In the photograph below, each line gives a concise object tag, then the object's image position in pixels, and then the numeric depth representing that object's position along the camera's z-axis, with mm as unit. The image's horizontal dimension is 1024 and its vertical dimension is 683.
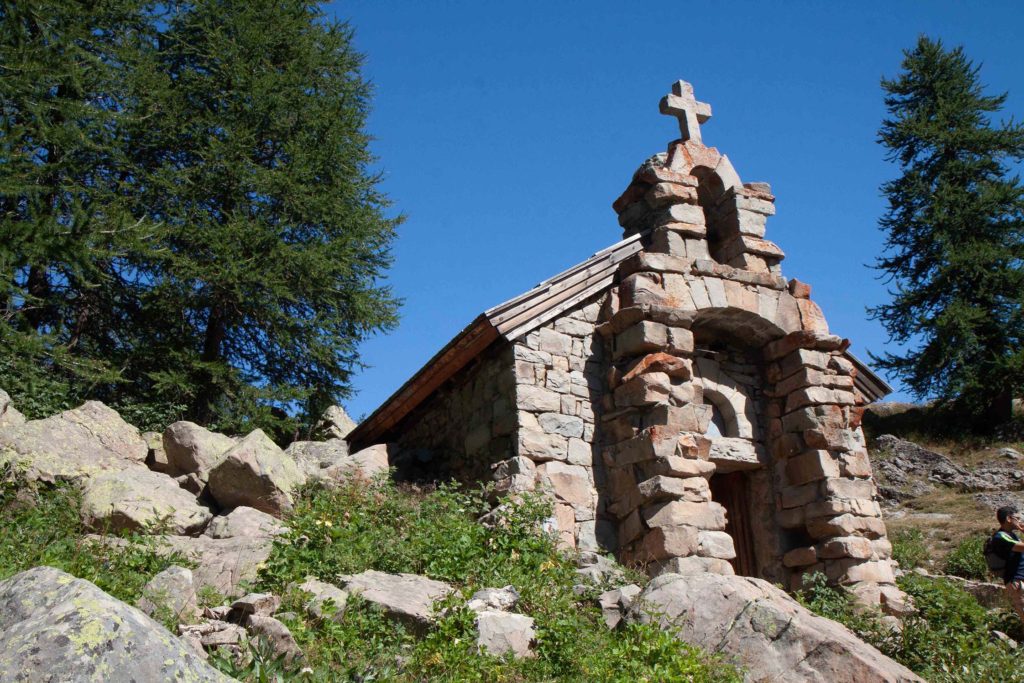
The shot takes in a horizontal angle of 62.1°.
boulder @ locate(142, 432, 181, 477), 9930
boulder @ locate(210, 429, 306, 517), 8703
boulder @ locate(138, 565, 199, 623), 5793
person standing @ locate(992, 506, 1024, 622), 8023
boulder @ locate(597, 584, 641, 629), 6793
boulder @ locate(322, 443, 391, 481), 9914
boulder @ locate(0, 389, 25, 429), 8914
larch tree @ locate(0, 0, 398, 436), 12320
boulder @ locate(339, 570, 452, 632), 6316
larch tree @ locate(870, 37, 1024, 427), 21875
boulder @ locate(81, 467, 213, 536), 7773
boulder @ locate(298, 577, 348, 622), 6148
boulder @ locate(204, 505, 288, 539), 8141
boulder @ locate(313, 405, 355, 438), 13922
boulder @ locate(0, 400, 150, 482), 8516
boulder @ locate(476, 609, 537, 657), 6059
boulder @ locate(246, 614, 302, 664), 5410
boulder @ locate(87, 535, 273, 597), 6840
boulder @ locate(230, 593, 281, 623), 5961
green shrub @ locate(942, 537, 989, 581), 12312
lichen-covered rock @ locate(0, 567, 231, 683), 3356
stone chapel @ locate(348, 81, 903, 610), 9039
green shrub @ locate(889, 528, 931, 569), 11625
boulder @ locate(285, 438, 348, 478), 11219
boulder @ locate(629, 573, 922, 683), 5957
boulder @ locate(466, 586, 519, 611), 6591
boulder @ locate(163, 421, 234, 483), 9602
